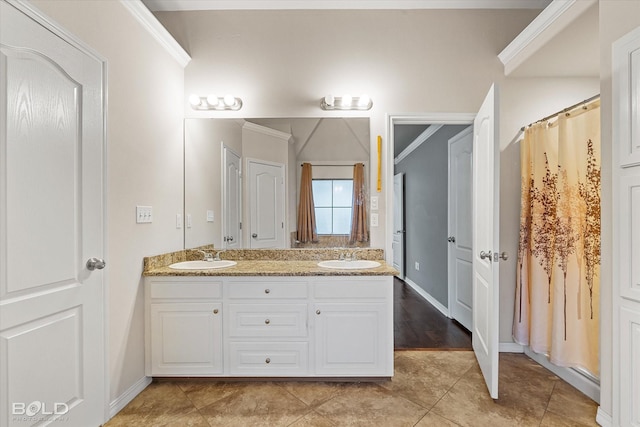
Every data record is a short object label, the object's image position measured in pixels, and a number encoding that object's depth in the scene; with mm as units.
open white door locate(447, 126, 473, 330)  3141
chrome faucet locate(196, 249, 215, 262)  2502
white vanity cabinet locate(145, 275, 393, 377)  2100
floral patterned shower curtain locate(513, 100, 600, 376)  2006
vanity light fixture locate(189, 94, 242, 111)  2592
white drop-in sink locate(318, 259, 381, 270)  2299
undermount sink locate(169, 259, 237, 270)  2300
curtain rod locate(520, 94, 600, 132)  1966
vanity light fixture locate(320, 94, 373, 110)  2553
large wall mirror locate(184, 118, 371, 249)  2613
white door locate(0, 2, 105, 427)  1265
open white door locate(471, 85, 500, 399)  1926
